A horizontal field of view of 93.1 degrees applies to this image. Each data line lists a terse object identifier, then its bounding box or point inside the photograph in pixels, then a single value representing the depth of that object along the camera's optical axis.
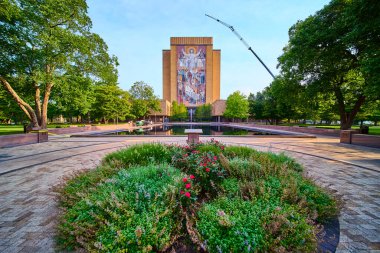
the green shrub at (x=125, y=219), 2.08
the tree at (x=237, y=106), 48.59
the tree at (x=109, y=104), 36.38
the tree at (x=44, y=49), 12.61
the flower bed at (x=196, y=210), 2.12
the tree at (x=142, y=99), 47.69
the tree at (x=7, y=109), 18.22
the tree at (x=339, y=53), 9.30
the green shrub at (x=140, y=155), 4.87
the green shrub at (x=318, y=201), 2.91
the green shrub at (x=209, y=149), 5.71
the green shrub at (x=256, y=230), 2.06
